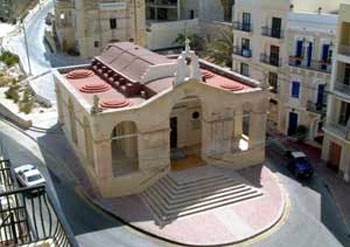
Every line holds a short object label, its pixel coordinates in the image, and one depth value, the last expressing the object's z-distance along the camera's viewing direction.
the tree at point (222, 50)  60.66
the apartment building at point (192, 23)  73.25
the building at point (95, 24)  65.62
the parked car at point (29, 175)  33.12
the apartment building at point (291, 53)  39.22
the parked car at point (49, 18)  80.53
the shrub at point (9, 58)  64.06
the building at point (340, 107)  35.19
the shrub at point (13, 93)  52.44
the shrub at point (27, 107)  48.53
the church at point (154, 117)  32.62
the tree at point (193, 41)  71.94
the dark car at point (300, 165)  36.00
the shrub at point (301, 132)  41.44
